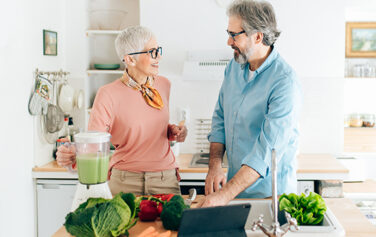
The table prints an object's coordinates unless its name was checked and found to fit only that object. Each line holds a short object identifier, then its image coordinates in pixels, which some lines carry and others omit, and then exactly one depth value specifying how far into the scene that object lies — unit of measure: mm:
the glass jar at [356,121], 3942
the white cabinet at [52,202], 3008
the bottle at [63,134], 3248
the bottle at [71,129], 3388
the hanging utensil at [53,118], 3087
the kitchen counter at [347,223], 1521
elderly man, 1708
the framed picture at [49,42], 3066
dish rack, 3457
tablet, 1249
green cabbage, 1355
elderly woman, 2092
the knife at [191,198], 1707
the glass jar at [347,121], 3979
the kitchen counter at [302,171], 2924
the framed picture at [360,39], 3953
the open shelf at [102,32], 3383
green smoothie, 1582
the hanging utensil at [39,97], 2881
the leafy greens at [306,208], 1472
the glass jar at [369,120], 3957
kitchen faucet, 1316
